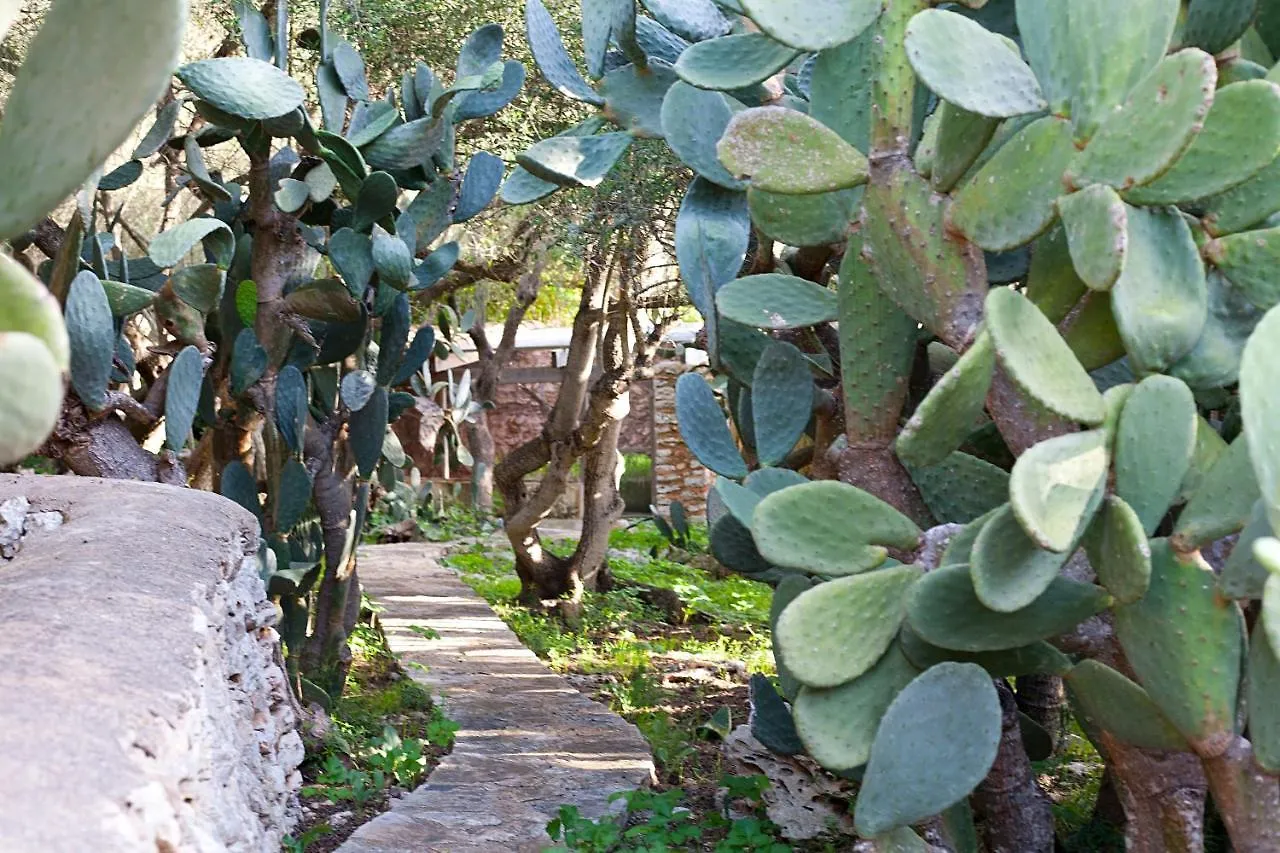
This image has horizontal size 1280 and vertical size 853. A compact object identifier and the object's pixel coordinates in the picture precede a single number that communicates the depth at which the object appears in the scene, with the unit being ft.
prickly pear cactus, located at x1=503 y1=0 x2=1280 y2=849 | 5.78
